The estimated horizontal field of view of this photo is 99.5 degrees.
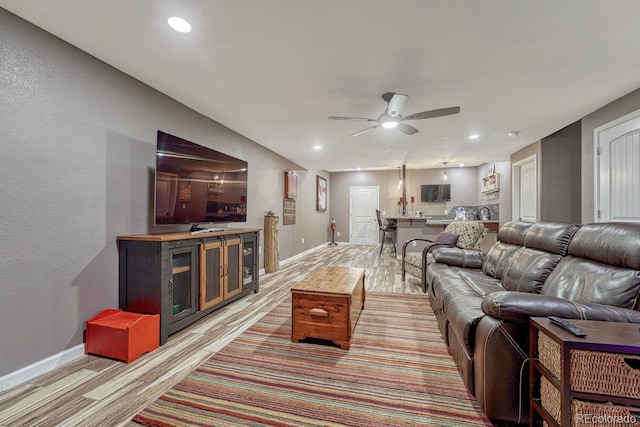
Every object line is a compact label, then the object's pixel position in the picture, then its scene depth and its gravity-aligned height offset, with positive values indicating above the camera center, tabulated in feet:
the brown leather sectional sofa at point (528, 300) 4.26 -1.48
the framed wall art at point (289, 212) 18.97 +0.17
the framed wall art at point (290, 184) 18.93 +2.13
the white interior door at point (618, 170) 9.09 +1.69
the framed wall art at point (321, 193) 26.55 +2.16
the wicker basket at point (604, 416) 3.20 -2.37
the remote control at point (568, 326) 3.36 -1.44
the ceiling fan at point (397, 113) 8.64 +3.45
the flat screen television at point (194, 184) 8.06 +1.04
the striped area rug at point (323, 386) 4.71 -3.54
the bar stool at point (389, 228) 23.30 -1.12
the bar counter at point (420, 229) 19.70 -1.04
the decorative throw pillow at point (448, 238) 12.72 -1.12
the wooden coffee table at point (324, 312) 7.04 -2.58
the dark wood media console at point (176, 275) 7.29 -1.84
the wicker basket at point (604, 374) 3.22 -1.89
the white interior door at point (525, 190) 15.94 +1.63
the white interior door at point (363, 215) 29.45 -0.03
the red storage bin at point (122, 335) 6.48 -3.01
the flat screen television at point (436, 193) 26.89 +2.24
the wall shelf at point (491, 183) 21.30 +2.67
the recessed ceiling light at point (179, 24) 5.66 +4.07
